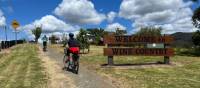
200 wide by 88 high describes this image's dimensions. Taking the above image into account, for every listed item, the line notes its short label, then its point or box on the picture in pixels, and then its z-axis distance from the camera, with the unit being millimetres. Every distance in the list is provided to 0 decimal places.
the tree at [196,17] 14622
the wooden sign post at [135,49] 7615
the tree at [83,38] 12981
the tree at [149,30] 25761
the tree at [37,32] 35705
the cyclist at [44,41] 13588
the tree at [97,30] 34309
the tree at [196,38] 16004
